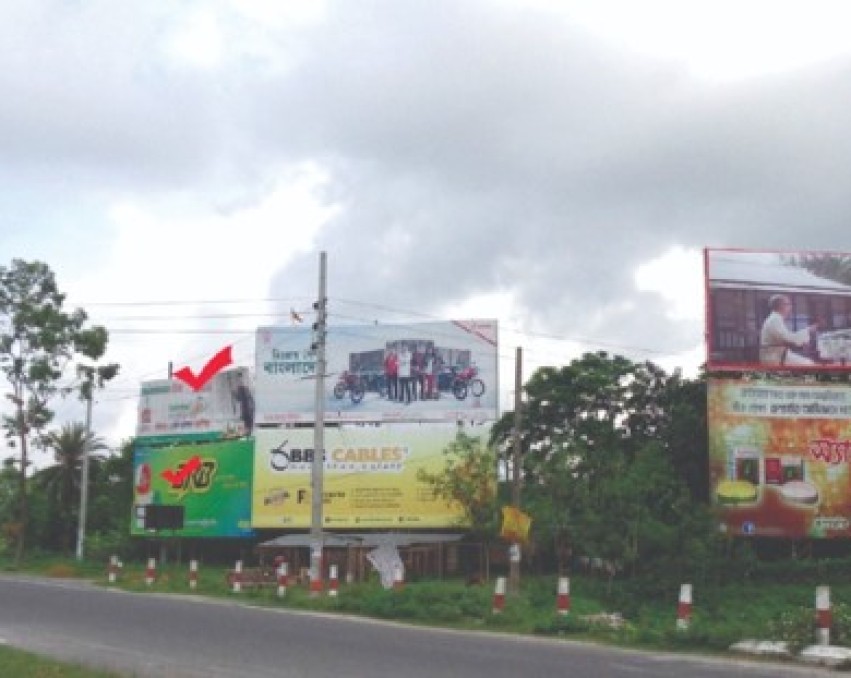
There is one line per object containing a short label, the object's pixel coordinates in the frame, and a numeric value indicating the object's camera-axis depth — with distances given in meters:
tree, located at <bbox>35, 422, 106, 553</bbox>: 71.50
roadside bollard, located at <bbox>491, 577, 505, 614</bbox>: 21.61
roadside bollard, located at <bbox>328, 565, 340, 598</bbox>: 28.58
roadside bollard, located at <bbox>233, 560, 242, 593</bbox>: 32.38
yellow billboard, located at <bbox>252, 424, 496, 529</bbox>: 52.28
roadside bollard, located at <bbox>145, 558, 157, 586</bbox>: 37.60
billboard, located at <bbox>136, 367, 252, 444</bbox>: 58.50
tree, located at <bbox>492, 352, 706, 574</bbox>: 41.47
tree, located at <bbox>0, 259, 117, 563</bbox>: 53.03
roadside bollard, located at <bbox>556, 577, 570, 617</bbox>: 20.08
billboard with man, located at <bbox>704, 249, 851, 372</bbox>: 43.47
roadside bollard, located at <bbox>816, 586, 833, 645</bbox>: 14.82
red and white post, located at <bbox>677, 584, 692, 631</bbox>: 17.62
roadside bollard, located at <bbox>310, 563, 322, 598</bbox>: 28.39
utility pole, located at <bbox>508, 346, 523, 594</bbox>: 31.50
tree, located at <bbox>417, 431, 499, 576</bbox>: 49.09
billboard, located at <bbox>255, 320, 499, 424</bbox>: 52.97
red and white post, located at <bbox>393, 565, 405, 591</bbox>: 25.56
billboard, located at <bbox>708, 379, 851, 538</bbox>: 43.16
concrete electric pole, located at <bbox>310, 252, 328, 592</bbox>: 29.70
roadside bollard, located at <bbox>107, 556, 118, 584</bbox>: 40.66
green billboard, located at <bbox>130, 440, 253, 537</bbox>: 55.97
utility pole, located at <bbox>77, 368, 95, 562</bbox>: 54.00
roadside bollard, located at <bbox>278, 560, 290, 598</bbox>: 28.80
